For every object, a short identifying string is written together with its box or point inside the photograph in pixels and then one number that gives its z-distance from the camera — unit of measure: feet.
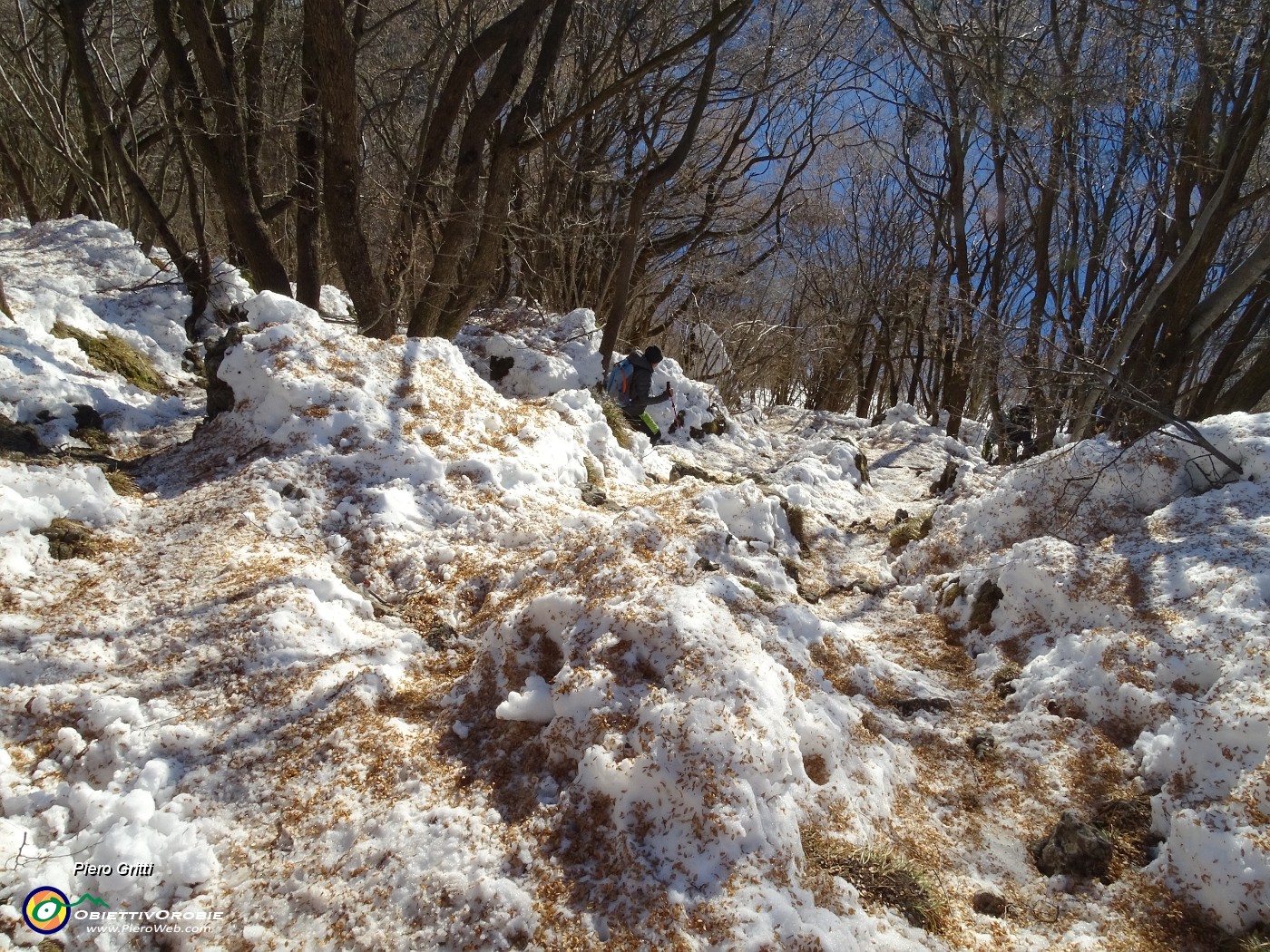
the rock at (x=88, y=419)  16.11
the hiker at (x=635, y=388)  26.89
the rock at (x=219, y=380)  16.20
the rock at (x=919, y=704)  11.25
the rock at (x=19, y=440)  13.75
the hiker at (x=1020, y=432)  28.30
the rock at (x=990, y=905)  7.88
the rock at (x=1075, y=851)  8.25
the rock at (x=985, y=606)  13.69
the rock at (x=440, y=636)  11.62
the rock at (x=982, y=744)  10.44
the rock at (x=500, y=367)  28.14
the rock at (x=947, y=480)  27.02
